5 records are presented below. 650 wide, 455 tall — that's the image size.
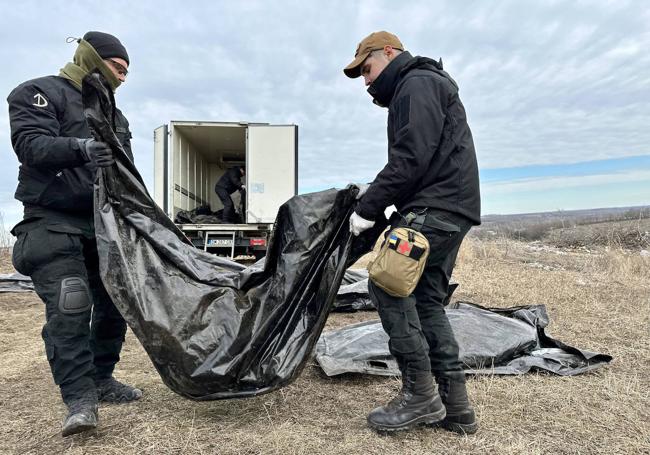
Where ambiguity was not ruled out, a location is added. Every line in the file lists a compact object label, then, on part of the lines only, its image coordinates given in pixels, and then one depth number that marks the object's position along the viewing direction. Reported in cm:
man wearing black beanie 213
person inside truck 986
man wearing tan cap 206
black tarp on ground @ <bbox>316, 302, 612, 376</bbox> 295
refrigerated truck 853
